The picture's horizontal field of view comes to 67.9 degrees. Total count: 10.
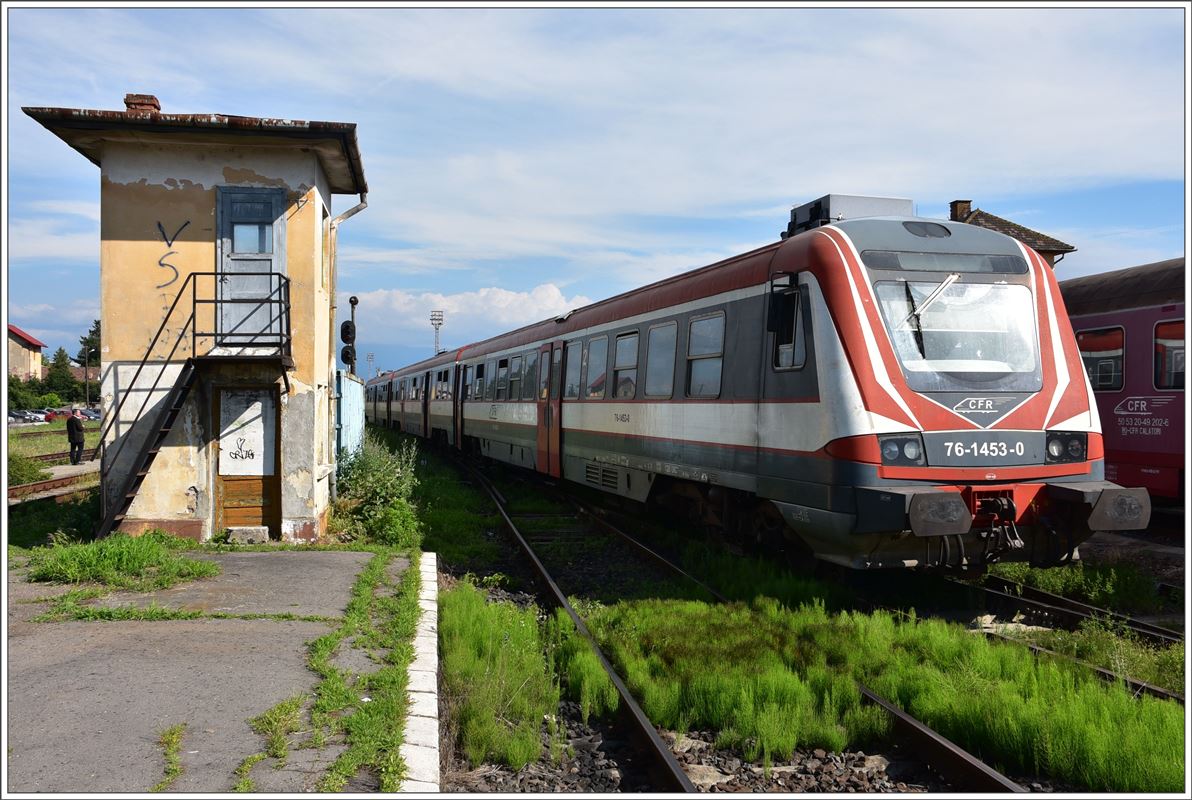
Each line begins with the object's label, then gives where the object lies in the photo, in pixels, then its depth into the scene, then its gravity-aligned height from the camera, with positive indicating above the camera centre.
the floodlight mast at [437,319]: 73.00 +7.34
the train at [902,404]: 7.17 +0.06
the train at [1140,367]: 11.69 +0.62
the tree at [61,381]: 80.56 +2.24
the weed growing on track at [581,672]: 5.94 -1.91
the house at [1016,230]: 31.31 +6.63
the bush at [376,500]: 12.11 -1.41
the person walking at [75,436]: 25.71 -0.89
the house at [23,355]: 76.31 +4.60
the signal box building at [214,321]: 11.38 +1.12
